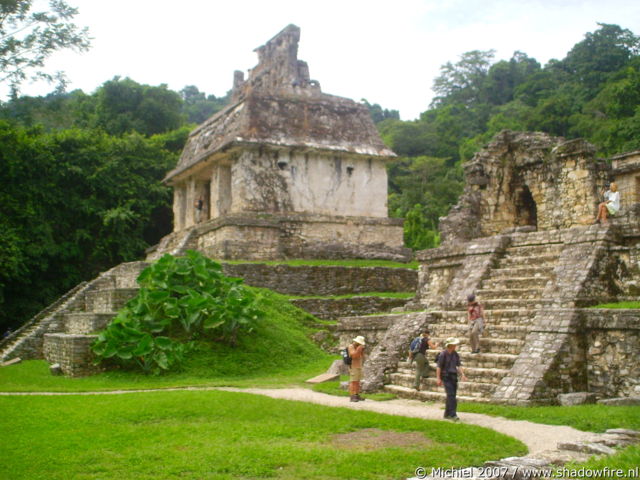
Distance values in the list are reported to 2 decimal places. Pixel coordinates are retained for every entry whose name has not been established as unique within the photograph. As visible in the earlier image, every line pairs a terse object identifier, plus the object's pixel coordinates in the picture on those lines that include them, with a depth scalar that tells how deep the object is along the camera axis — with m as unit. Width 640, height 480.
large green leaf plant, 13.63
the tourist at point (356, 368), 10.37
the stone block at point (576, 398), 9.11
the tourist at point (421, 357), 10.62
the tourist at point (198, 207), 24.89
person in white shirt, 13.09
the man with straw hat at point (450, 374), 8.53
